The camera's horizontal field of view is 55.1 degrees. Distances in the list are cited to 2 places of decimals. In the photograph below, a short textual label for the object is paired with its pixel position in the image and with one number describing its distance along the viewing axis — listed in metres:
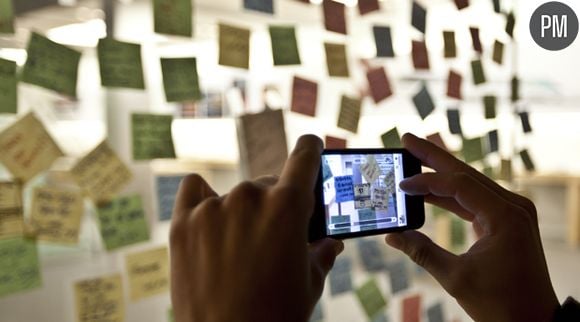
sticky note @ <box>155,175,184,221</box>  0.78
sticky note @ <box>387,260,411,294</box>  1.12
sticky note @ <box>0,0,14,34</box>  0.61
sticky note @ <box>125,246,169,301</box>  0.75
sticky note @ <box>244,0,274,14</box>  0.80
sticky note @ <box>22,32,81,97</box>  0.62
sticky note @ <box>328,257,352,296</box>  1.01
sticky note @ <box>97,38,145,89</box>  0.67
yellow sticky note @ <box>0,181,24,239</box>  0.61
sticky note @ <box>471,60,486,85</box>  1.17
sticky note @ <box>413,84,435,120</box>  1.08
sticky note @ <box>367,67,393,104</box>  1.00
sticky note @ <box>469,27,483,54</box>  1.19
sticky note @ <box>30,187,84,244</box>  0.64
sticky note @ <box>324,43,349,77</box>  0.90
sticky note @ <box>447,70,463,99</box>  1.16
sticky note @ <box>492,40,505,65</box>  1.21
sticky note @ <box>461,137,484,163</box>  1.17
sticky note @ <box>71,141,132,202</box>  0.68
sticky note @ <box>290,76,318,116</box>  0.88
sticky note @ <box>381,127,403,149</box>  0.98
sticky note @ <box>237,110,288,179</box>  0.82
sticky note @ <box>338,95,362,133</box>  0.95
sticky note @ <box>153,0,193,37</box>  0.70
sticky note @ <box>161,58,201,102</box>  0.73
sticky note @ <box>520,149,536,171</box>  1.34
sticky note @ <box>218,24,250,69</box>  0.77
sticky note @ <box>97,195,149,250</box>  0.71
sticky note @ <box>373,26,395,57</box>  0.97
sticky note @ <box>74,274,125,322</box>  0.70
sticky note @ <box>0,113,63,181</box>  0.62
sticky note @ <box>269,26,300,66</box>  0.82
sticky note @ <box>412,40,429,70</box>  1.05
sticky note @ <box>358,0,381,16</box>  0.93
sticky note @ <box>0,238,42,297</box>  0.62
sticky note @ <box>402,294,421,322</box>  1.16
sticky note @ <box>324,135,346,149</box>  0.92
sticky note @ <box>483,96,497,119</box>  1.21
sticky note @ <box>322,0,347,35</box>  0.88
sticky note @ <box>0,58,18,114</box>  0.61
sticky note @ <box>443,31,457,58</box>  1.11
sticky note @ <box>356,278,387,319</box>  1.04
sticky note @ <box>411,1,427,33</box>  1.04
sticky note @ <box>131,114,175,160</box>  0.72
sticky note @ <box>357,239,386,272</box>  1.10
